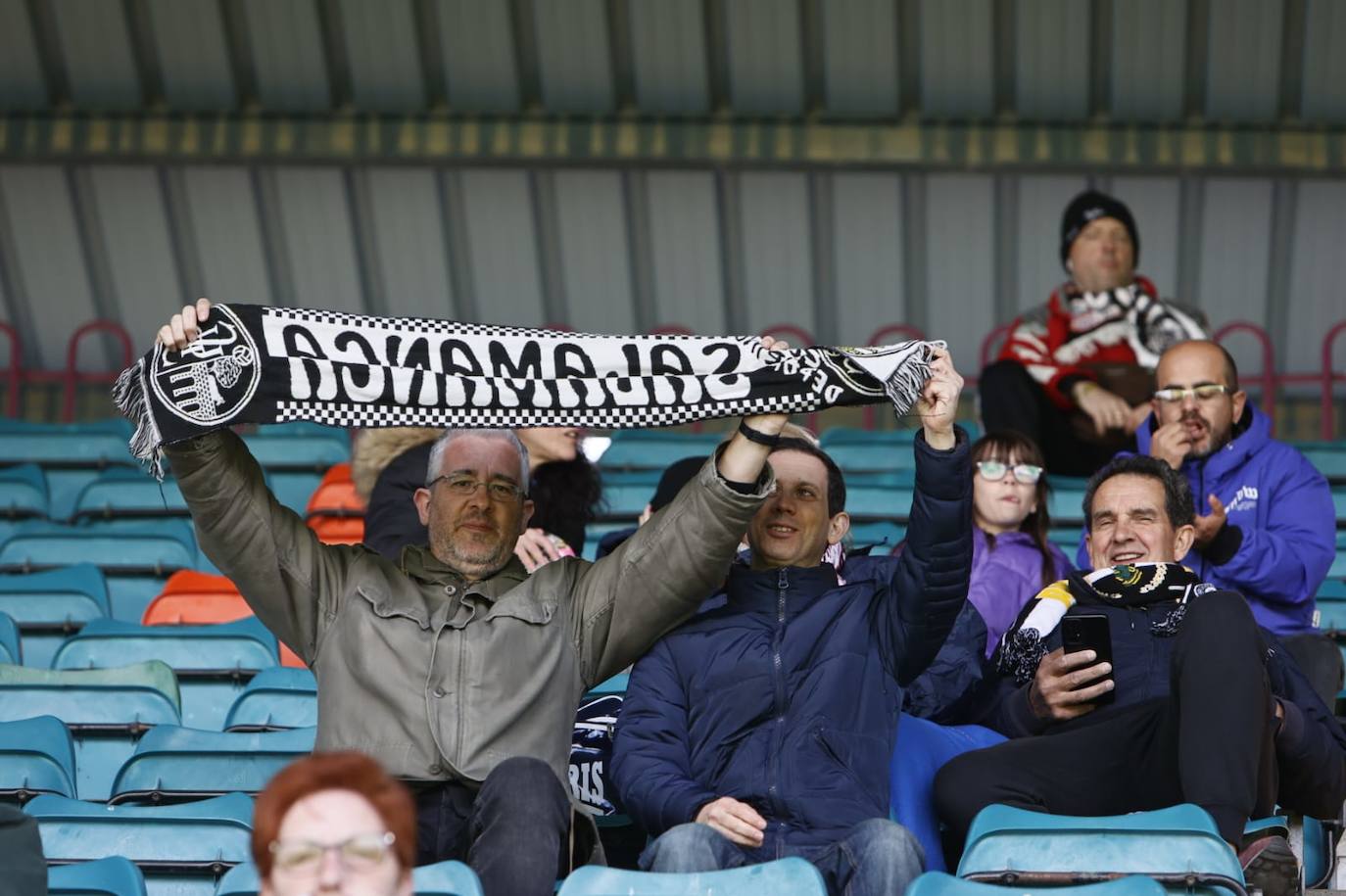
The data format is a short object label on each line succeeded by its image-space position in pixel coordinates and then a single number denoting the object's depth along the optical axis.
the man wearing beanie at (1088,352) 14.73
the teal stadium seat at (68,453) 16.45
